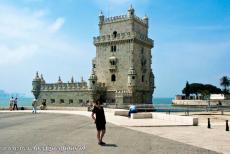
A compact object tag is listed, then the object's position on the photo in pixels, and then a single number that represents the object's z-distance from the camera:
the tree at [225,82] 88.39
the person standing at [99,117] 9.96
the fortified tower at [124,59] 42.20
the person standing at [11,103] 29.63
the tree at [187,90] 86.40
